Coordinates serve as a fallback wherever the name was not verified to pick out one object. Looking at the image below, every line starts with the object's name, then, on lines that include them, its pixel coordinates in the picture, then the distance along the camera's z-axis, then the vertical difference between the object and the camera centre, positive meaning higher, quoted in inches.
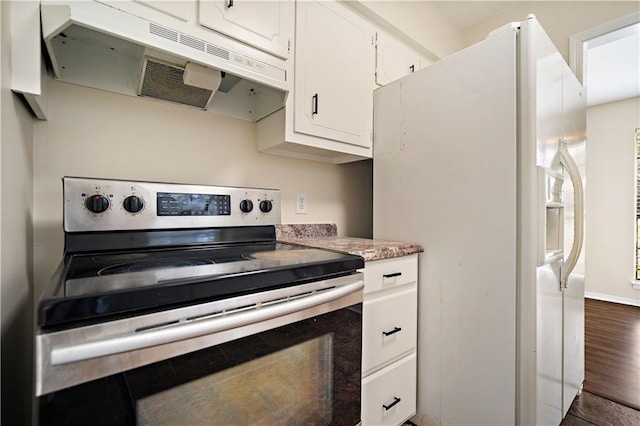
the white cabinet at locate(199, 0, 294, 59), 41.8 +29.7
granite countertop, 47.4 -5.9
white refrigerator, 44.0 -1.4
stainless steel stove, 20.3 -7.2
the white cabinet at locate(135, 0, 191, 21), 36.9 +26.7
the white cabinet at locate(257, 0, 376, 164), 52.5 +24.3
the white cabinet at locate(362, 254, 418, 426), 46.7 -22.1
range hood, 33.8 +21.9
